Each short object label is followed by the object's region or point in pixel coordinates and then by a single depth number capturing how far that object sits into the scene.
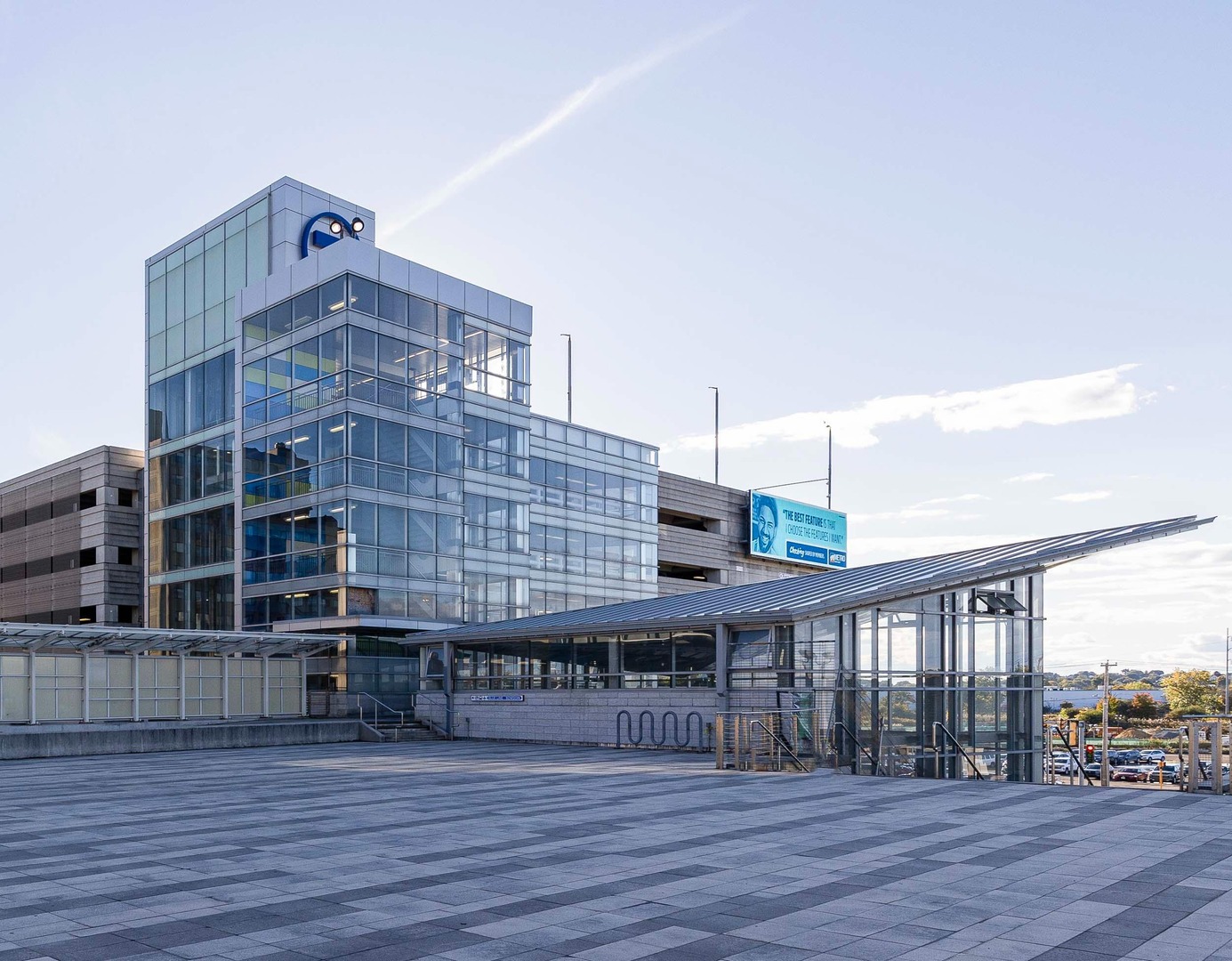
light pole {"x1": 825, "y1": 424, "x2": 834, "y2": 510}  92.94
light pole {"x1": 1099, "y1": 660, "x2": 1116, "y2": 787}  24.71
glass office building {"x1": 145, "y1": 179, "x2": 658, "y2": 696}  46.00
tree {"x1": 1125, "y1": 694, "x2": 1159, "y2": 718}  133.50
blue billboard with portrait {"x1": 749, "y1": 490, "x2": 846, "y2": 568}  82.31
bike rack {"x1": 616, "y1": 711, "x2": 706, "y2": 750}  31.28
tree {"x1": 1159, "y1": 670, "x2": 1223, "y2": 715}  123.90
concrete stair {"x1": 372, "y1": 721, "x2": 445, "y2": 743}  40.38
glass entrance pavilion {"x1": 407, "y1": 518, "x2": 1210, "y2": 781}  28.84
